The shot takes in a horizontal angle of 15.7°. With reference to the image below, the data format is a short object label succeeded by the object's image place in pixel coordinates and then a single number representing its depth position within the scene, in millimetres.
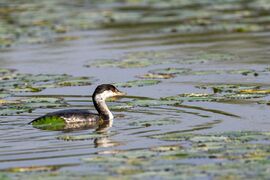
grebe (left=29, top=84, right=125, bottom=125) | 15492
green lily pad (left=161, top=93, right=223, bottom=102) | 16672
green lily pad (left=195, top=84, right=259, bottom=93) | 17266
